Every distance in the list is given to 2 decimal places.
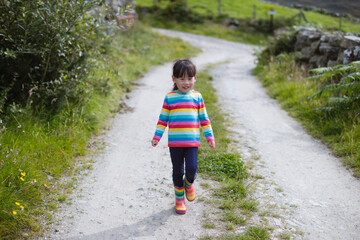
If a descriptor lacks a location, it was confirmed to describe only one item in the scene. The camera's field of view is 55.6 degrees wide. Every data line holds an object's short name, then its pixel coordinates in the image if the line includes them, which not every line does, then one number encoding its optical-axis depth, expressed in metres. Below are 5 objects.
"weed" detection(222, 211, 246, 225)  4.00
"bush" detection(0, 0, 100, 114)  5.64
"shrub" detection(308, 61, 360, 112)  6.85
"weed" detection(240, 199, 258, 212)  4.29
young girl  3.97
